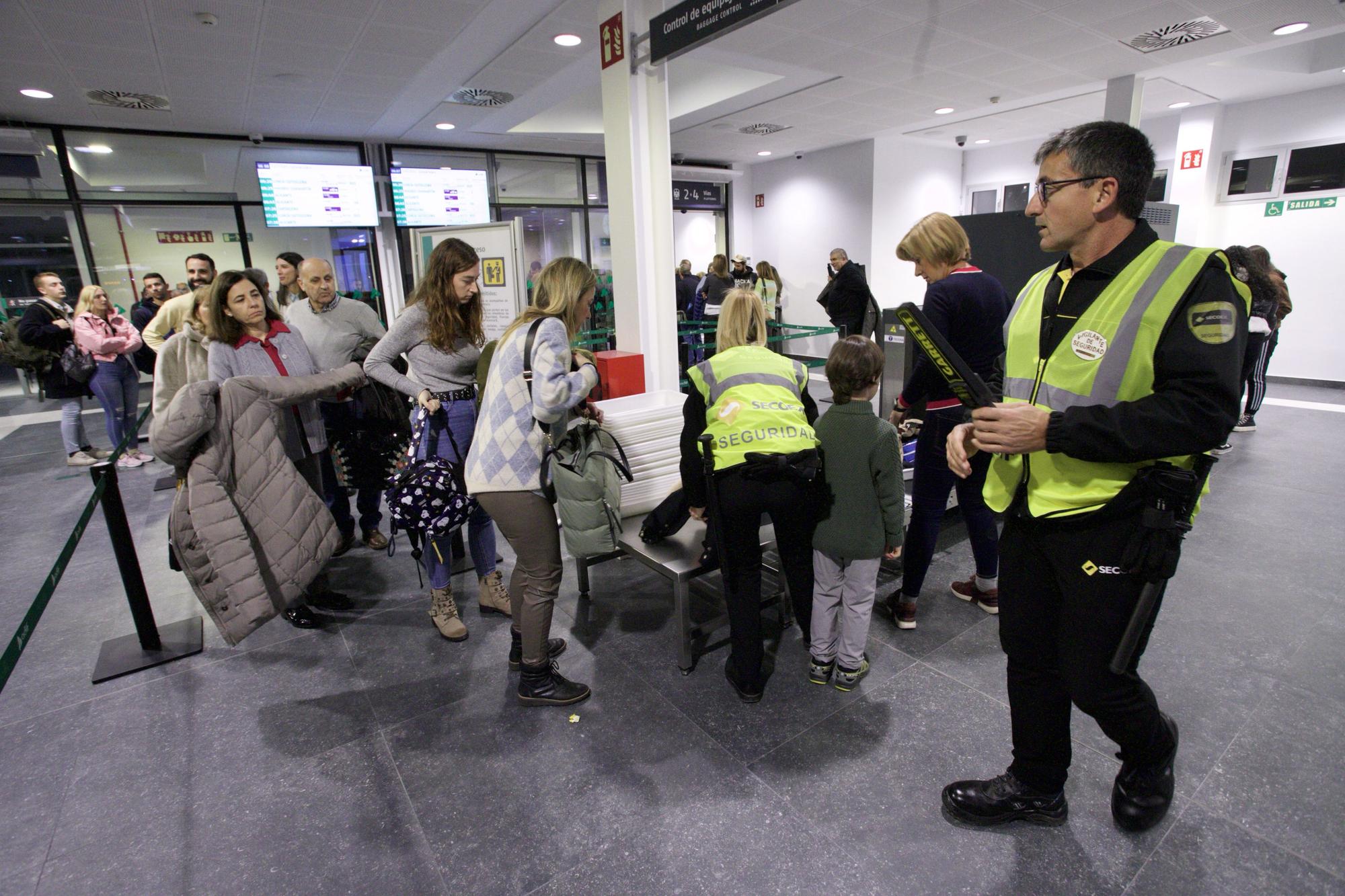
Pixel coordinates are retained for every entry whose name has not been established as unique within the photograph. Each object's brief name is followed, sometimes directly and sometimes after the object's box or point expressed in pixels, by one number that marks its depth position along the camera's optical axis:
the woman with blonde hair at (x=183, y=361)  3.12
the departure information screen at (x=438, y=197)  8.88
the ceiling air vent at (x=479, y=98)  6.81
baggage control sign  3.24
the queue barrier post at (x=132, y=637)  2.60
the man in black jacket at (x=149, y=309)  5.88
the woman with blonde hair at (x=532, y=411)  2.09
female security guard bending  2.13
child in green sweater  2.24
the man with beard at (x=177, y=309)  4.40
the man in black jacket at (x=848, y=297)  6.38
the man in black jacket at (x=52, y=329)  4.91
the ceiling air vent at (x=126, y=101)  6.27
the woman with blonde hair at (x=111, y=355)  5.13
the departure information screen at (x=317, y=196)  7.96
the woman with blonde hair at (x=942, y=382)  2.53
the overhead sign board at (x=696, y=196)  11.41
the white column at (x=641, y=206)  4.55
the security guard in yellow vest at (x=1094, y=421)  1.26
